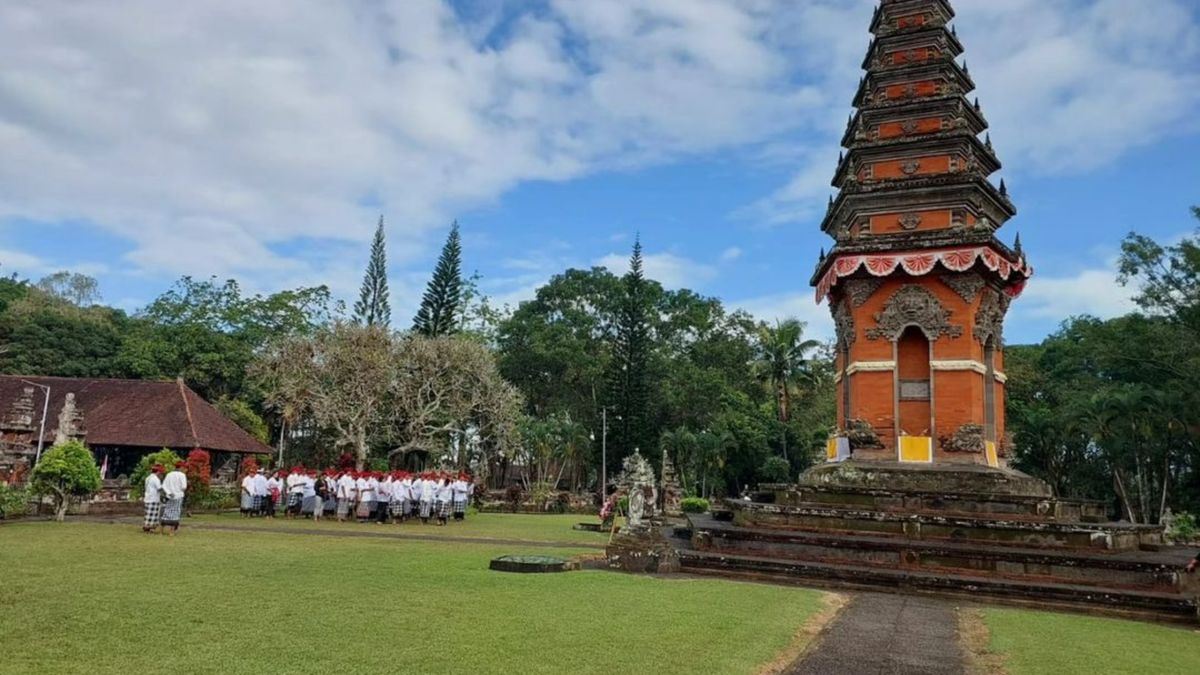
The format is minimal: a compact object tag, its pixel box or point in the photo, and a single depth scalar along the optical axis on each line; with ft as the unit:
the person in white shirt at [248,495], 65.05
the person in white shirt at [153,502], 46.32
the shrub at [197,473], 62.90
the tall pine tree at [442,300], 133.80
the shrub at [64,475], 51.47
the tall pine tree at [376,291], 143.02
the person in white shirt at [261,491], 65.46
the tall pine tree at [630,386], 128.57
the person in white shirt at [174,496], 45.80
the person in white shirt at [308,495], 67.51
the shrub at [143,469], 61.05
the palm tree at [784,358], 149.48
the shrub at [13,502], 49.21
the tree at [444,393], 89.81
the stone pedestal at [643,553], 37.73
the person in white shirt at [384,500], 66.33
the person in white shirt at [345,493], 65.36
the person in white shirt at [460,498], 72.18
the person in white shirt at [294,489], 67.77
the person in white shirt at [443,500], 66.80
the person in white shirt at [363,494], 66.64
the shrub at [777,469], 134.41
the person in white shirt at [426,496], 67.05
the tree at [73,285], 164.15
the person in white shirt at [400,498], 66.69
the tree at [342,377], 85.30
